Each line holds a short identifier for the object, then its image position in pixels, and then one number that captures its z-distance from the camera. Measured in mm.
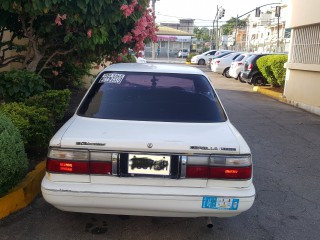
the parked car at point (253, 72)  17875
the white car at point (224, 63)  24547
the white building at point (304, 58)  10977
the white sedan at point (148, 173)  3029
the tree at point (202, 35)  90400
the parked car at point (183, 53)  53594
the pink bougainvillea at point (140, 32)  6559
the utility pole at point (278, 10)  36469
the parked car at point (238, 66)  20473
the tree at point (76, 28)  5395
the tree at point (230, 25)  84962
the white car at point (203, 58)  36906
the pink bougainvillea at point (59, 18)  5549
